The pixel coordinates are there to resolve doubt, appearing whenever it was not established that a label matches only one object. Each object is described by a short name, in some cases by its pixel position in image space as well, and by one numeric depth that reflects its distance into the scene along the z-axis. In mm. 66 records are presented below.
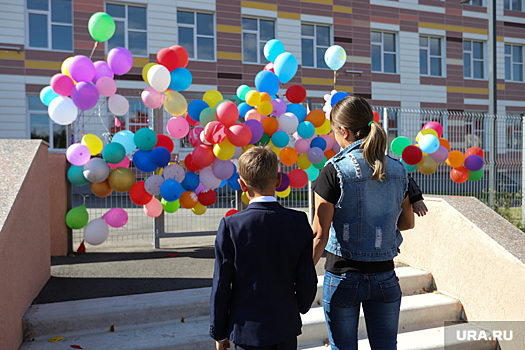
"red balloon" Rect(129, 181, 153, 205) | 5777
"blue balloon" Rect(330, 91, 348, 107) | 6692
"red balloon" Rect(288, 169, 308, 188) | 6620
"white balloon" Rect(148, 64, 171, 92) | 5531
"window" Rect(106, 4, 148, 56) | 17031
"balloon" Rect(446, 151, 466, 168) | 6832
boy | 2021
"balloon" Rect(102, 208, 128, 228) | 5895
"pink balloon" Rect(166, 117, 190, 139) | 5969
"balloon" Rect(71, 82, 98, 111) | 5223
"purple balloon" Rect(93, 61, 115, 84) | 5609
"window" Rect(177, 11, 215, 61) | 18047
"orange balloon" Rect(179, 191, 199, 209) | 5953
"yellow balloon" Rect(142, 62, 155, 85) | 5653
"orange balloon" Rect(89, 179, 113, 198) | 5613
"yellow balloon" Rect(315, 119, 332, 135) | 6781
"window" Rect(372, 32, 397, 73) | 21547
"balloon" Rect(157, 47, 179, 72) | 5762
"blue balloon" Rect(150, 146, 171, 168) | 5539
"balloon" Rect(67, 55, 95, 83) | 5266
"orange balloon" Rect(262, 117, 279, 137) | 6215
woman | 2260
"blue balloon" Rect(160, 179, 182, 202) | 5617
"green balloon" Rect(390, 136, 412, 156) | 6590
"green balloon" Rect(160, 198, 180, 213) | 6219
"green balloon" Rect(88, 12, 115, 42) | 5656
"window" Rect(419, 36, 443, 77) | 22516
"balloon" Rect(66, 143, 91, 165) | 5332
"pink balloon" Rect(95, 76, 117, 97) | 5539
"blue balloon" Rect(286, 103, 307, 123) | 6627
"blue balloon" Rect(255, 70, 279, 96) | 6301
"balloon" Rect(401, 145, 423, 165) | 6332
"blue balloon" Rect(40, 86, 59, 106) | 5676
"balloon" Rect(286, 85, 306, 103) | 6750
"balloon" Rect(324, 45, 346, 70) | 6984
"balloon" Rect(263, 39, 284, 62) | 6730
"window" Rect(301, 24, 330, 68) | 20125
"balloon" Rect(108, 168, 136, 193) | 5578
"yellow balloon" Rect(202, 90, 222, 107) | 6195
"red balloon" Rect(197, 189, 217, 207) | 6211
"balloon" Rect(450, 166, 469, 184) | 6961
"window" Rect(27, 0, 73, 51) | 16125
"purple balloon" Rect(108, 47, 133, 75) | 5672
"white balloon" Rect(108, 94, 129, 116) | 5852
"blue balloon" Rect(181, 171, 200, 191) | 5941
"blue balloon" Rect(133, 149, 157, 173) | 5605
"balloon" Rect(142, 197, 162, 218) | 6082
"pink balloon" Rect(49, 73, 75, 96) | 5273
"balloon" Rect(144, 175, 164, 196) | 5715
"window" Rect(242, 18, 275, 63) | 19062
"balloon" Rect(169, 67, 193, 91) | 5867
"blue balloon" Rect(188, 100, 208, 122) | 5969
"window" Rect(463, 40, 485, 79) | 23578
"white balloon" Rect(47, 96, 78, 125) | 5258
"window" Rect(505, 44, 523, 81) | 24516
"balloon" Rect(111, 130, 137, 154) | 5656
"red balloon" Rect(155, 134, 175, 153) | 5809
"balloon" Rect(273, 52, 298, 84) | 6352
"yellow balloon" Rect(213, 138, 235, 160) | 5586
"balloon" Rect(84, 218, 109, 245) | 5629
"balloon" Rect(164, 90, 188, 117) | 5902
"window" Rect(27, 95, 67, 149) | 16328
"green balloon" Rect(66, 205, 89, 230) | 5633
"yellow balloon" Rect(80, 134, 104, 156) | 5520
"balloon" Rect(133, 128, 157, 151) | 5530
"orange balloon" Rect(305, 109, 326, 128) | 6629
